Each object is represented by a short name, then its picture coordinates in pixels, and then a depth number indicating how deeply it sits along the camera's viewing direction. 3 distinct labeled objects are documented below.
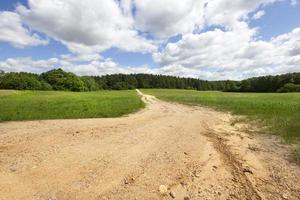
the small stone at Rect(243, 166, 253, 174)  3.76
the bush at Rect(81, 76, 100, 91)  64.84
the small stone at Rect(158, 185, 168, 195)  3.02
